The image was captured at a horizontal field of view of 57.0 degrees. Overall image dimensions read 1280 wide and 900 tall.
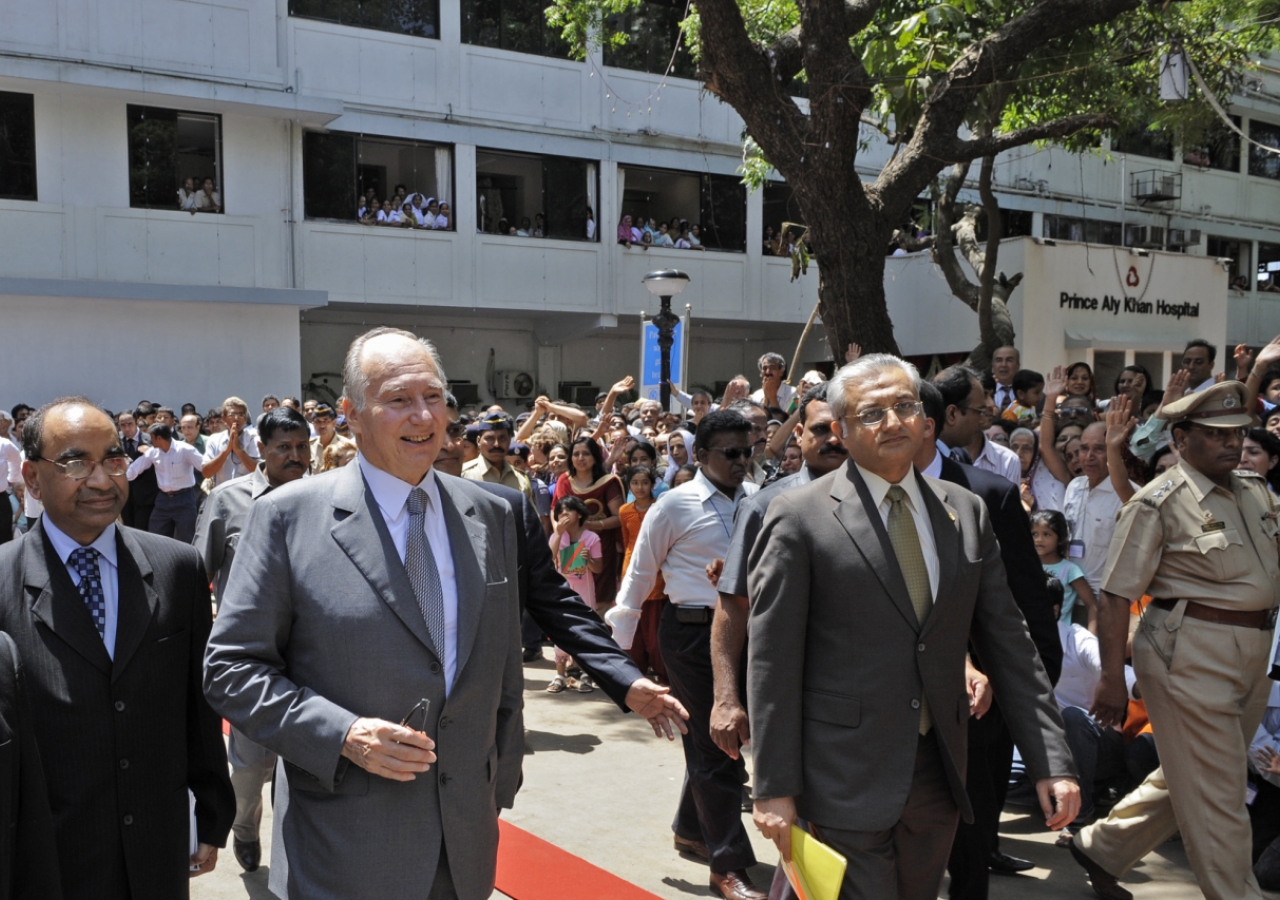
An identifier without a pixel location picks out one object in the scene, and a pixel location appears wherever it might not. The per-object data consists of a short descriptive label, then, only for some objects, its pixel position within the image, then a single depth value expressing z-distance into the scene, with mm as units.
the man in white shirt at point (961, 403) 5156
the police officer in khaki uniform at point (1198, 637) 4531
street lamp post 13547
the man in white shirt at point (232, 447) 10211
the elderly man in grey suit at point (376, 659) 2678
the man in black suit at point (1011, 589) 4332
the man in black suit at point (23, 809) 2215
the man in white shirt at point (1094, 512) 6902
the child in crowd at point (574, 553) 8484
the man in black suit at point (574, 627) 3195
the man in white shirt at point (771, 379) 10859
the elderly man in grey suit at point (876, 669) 3244
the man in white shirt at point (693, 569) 5258
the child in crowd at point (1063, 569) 6230
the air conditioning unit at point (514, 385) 23062
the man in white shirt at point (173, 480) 12566
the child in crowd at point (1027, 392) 10117
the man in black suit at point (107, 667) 3121
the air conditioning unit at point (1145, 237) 26094
